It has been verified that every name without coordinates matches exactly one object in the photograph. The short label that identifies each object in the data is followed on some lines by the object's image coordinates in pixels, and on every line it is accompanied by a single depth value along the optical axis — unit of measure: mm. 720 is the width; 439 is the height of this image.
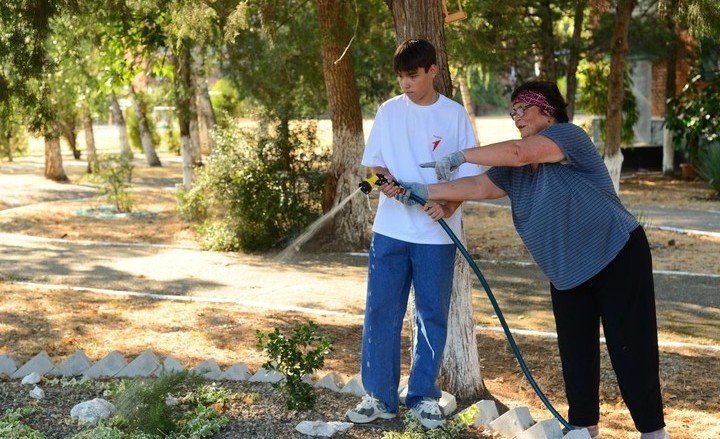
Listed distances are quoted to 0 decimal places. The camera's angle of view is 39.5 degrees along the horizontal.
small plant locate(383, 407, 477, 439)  4266
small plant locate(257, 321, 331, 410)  4629
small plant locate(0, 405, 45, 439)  4449
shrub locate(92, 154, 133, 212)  16641
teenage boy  4453
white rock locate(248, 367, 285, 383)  5227
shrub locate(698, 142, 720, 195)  16484
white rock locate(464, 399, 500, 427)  4535
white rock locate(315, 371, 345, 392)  5155
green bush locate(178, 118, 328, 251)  11961
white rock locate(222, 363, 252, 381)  5375
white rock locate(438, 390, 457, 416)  4738
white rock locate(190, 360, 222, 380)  5395
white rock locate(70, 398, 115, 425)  4680
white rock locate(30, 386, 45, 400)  5148
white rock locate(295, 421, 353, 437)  4395
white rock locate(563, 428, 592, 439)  4109
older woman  4129
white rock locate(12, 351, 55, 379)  5637
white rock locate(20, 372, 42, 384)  5449
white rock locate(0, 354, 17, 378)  5703
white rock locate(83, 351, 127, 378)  5570
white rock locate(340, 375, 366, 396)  5066
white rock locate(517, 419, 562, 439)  4227
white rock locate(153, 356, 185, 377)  5414
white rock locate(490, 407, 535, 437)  4402
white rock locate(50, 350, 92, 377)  5609
